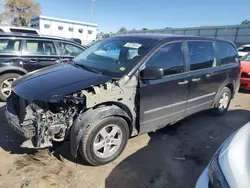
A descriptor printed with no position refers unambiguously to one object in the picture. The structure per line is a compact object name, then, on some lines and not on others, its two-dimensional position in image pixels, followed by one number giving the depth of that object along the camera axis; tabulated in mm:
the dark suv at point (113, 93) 2787
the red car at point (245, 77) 7527
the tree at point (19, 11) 43031
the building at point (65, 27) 42062
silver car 1509
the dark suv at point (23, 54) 5484
